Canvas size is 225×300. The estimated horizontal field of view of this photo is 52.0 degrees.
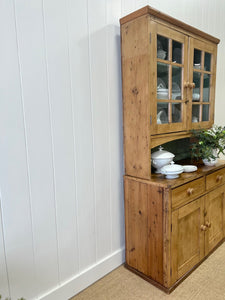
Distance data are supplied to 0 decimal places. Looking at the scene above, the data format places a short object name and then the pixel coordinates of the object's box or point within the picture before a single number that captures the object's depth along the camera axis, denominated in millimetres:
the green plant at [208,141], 1880
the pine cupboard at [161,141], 1501
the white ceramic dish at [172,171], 1590
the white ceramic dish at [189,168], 1792
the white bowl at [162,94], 1579
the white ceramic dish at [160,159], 1695
